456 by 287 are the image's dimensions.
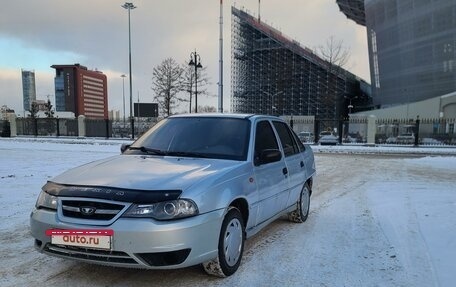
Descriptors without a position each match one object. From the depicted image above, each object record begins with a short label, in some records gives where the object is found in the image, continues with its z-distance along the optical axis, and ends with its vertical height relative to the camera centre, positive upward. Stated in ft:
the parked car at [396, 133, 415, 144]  106.52 -5.19
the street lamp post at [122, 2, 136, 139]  150.45 +38.09
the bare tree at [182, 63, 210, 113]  166.94 +15.10
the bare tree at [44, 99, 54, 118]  242.62 +3.54
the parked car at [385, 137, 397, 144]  109.50 -5.61
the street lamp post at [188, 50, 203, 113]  109.83 +14.65
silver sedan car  12.26 -2.52
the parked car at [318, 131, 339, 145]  104.53 -5.12
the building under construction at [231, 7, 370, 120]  320.07 +31.79
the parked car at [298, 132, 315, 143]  112.47 -4.97
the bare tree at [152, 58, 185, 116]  165.01 +13.40
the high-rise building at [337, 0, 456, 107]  204.85 +35.84
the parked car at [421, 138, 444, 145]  105.40 -5.88
